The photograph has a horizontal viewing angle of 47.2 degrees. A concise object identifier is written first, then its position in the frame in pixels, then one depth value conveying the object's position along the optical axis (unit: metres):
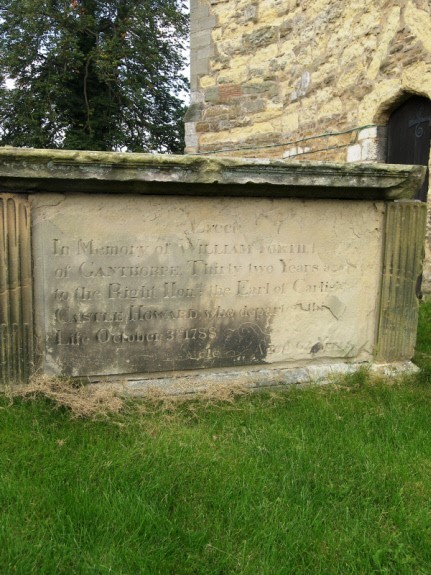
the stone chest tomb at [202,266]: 2.68
